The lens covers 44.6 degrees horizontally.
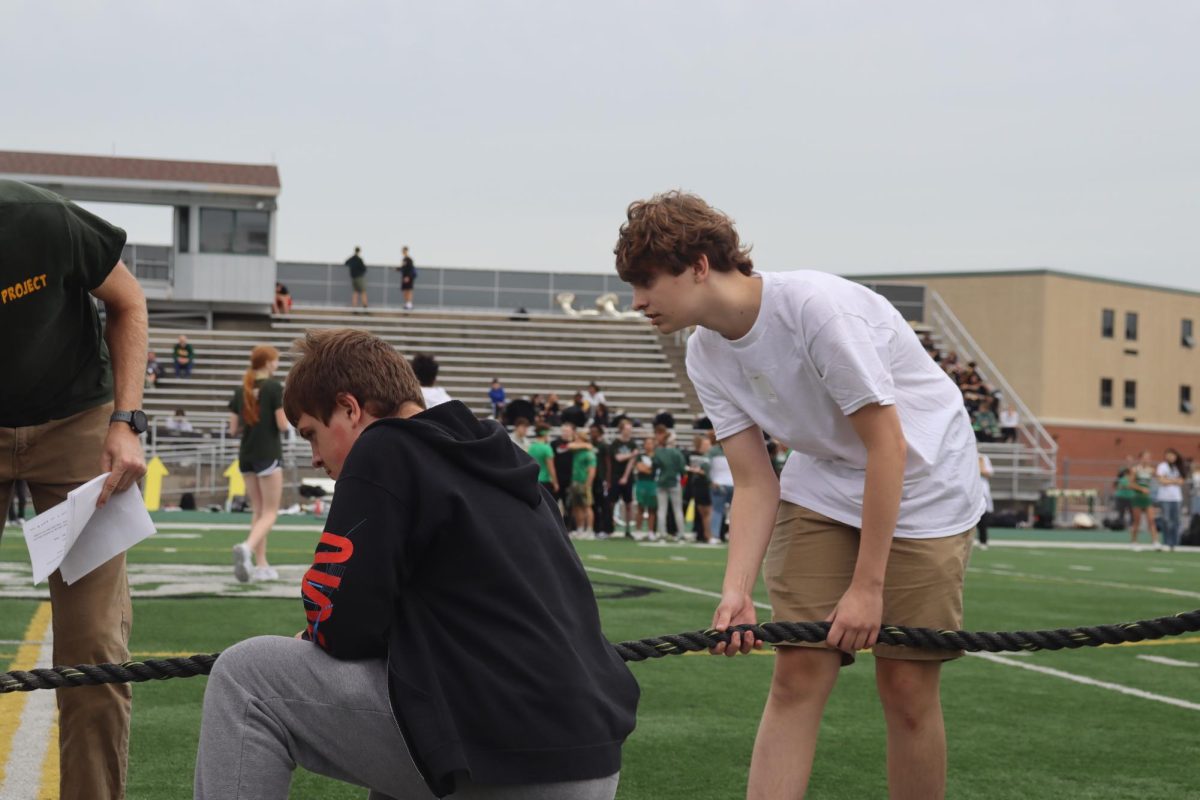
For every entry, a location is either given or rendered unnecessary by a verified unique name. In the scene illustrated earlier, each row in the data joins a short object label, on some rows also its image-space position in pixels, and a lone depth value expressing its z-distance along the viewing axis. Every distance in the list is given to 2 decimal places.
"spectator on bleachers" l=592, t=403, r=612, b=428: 31.09
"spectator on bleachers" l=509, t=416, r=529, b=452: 17.92
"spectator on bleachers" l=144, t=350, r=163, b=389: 34.69
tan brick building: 63.50
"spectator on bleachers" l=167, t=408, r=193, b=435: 28.19
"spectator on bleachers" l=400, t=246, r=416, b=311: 43.84
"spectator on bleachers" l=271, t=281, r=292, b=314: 41.72
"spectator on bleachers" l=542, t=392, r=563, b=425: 30.56
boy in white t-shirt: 3.44
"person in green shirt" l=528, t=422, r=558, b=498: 19.45
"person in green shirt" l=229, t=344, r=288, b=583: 11.12
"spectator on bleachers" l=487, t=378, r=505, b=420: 33.06
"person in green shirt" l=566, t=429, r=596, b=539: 21.12
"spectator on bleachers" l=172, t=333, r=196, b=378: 35.28
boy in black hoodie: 2.53
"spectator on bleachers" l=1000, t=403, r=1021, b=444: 36.72
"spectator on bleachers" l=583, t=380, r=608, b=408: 31.98
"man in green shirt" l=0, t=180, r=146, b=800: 3.58
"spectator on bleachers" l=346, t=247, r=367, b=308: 43.56
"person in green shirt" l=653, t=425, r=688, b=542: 21.38
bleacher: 36.81
